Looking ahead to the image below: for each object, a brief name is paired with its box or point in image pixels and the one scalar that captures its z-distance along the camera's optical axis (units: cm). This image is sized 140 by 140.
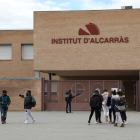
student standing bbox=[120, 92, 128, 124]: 1580
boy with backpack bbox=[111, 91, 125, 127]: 1551
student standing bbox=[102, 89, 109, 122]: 1748
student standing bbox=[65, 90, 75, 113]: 2422
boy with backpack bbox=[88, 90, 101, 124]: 1630
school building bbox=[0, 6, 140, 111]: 2577
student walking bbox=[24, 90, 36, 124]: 1690
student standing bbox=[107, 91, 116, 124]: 1702
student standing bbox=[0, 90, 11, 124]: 1684
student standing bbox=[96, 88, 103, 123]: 1686
